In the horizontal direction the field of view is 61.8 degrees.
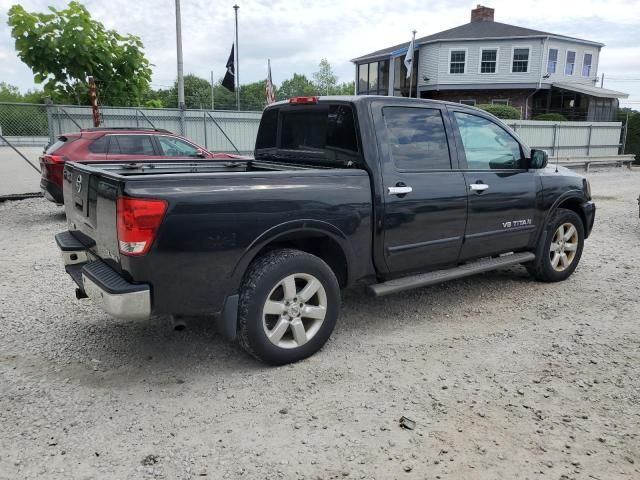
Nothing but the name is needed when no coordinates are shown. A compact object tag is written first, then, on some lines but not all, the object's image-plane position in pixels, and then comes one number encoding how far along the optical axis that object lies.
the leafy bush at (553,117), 29.30
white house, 32.97
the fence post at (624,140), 25.94
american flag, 20.65
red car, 9.00
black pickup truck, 3.24
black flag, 22.94
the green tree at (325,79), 78.81
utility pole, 16.89
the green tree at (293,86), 102.69
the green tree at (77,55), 12.11
